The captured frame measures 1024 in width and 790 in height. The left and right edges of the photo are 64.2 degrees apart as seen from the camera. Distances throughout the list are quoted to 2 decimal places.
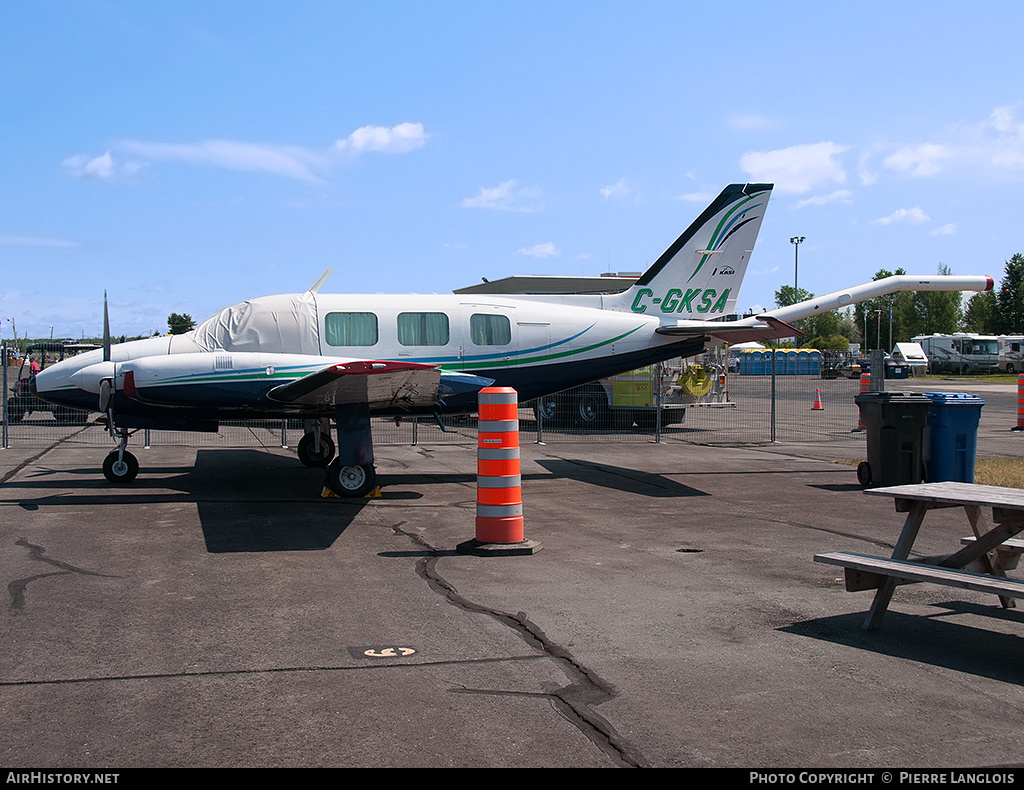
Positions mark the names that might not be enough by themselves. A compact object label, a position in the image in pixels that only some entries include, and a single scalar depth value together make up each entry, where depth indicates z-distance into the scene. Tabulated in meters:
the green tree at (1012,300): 89.38
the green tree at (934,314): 127.81
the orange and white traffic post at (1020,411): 22.75
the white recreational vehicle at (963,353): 71.12
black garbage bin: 11.79
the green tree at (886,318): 134.40
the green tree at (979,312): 105.11
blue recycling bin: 11.84
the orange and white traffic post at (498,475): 7.93
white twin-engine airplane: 11.38
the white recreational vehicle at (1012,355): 70.19
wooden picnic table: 5.01
